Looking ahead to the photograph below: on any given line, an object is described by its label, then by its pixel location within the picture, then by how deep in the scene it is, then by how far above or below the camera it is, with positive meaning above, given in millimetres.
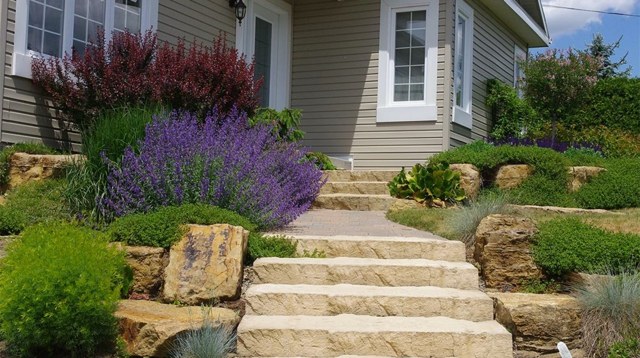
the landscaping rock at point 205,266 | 4570 -632
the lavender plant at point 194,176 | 5527 -30
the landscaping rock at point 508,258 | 5047 -547
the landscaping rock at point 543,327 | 4355 -897
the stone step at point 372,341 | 4051 -957
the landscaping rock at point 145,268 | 4723 -670
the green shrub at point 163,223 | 4805 -372
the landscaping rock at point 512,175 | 8766 +119
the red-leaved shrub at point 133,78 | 7219 +993
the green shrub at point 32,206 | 5562 -335
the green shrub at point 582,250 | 4863 -453
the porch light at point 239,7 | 10562 +2576
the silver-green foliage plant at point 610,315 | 4281 -798
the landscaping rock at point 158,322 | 3979 -898
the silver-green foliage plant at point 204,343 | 3883 -974
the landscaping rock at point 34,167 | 6379 -6
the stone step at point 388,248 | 5324 -531
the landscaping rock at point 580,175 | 8930 +161
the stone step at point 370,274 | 4891 -677
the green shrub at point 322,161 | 10109 +245
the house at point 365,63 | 10594 +1905
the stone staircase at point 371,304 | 4055 -819
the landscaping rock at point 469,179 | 8305 +50
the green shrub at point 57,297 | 3775 -724
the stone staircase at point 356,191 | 8430 -167
